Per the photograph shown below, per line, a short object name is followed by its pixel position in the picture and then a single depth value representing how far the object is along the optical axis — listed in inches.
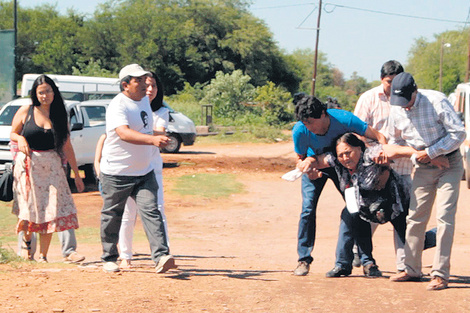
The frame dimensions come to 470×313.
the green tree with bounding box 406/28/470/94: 3619.6
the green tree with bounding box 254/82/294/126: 1723.7
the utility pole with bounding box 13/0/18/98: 1076.7
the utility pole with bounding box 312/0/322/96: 1873.8
